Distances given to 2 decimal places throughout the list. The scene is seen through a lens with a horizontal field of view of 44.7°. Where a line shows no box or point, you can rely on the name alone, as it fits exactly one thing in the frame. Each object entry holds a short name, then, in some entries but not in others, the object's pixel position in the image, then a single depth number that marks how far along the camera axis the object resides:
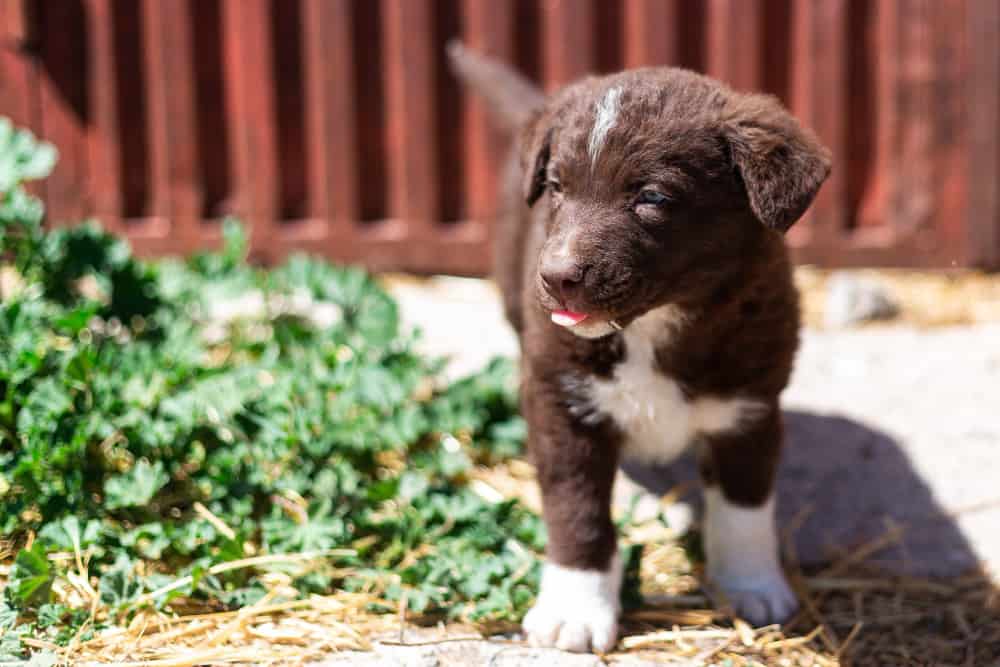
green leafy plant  3.09
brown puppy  2.65
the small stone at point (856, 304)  5.16
